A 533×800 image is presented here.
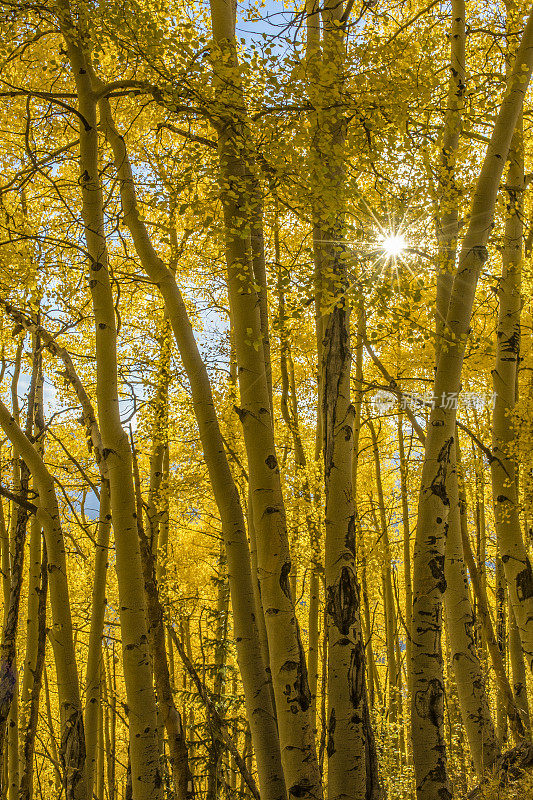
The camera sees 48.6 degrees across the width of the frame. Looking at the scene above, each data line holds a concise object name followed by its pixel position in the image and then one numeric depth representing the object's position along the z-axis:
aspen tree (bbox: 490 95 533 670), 4.86
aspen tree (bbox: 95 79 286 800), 3.01
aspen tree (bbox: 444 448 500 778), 4.00
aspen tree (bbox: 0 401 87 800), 3.68
